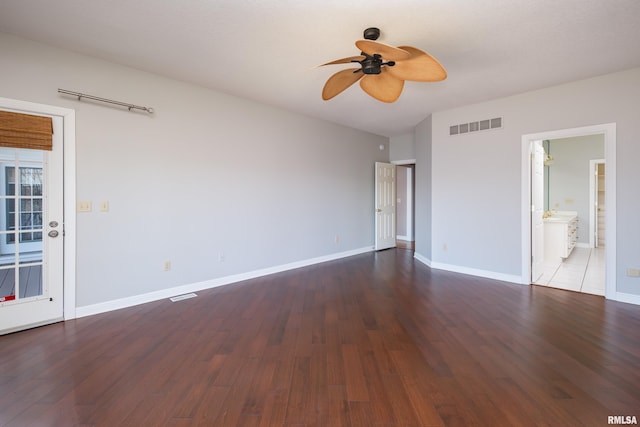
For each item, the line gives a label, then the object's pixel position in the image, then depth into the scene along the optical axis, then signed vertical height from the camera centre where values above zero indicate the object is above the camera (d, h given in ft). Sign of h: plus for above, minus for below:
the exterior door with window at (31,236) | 8.85 -0.72
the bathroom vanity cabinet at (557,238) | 17.98 -1.52
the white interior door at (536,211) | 13.96 +0.14
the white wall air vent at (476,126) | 14.30 +4.48
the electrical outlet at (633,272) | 11.10 -2.22
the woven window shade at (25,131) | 8.56 +2.48
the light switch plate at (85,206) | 9.93 +0.24
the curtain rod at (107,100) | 9.54 +3.94
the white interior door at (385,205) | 21.93 +0.65
